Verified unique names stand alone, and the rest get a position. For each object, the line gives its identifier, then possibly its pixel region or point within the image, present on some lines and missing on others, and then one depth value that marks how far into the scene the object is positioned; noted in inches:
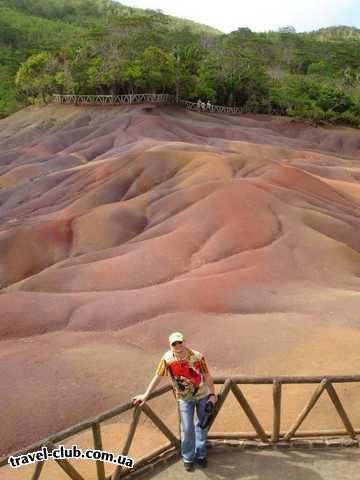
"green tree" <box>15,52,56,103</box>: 2829.7
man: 300.5
